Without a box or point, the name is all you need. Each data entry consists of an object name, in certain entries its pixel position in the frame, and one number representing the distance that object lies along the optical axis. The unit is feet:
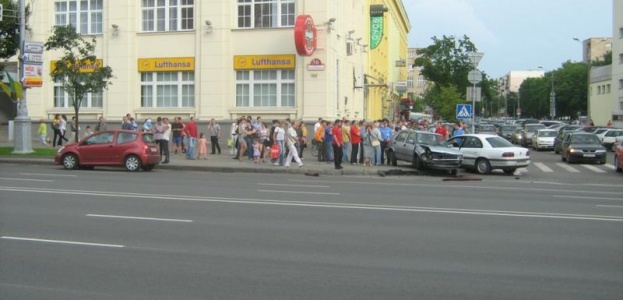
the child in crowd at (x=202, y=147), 89.76
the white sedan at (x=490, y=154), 80.02
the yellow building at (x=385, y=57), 180.75
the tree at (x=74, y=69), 90.17
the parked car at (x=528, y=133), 154.90
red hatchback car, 75.46
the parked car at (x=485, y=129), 156.70
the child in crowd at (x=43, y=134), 114.42
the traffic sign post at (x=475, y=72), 92.63
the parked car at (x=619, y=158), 83.52
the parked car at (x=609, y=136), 139.74
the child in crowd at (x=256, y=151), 87.20
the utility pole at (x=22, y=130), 92.68
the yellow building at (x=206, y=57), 112.78
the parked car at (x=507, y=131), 181.49
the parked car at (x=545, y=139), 138.62
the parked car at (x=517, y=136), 163.53
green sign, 180.34
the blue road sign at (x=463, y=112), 101.50
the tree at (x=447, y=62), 255.29
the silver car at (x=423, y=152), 77.25
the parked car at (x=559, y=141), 124.26
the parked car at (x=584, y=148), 100.37
